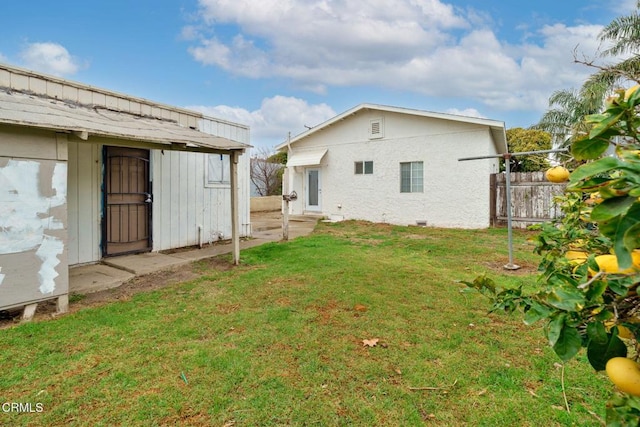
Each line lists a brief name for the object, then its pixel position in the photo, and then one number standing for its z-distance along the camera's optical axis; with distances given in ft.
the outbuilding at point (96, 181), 12.10
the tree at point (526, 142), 50.99
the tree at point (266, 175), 68.59
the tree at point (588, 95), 38.34
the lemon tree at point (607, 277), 1.97
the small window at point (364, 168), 43.69
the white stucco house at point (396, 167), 37.11
